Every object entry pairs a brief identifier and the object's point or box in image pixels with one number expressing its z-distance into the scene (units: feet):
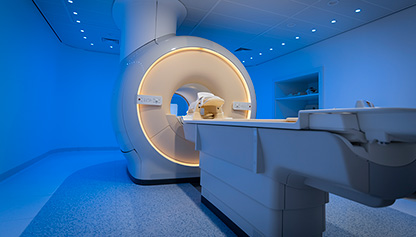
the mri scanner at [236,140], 2.42
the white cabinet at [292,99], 16.01
